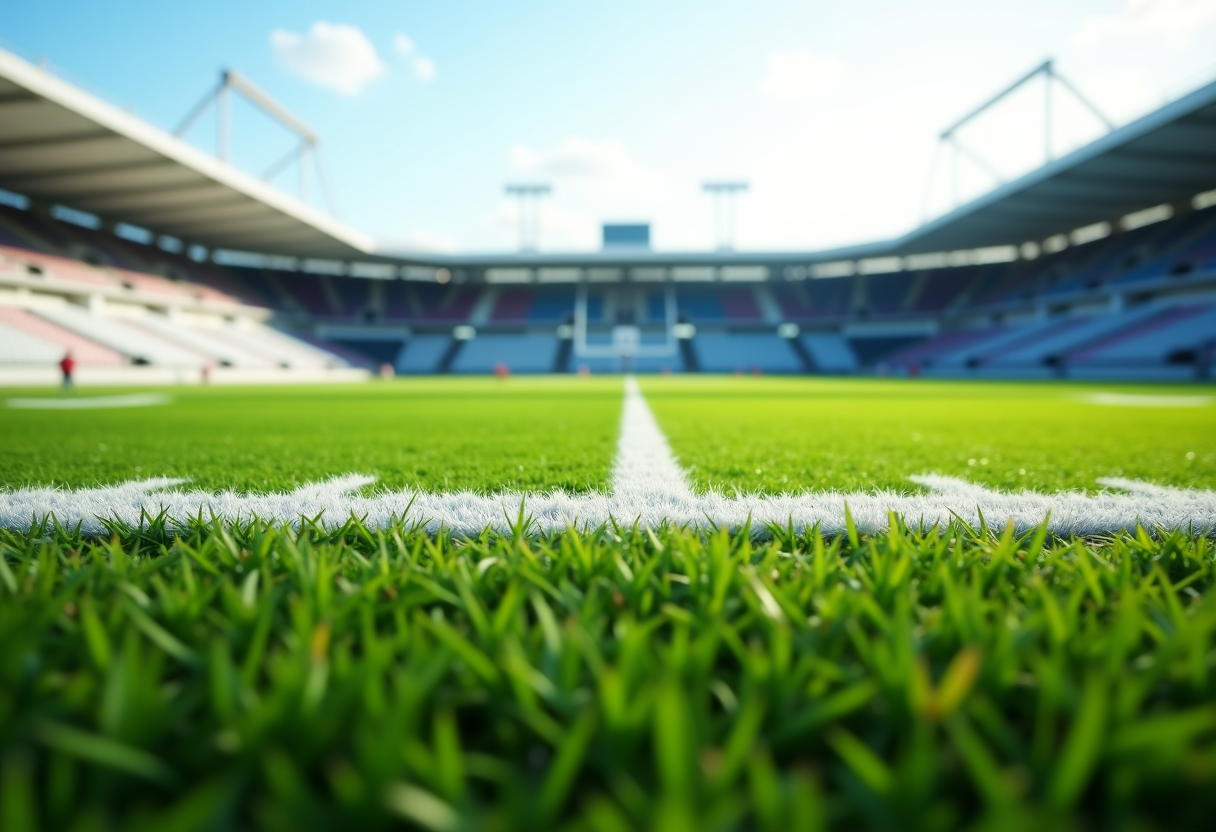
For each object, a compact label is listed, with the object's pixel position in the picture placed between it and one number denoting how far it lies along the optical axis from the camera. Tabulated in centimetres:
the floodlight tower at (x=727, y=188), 4750
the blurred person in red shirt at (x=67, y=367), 1216
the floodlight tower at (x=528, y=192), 4712
